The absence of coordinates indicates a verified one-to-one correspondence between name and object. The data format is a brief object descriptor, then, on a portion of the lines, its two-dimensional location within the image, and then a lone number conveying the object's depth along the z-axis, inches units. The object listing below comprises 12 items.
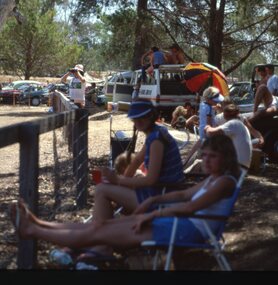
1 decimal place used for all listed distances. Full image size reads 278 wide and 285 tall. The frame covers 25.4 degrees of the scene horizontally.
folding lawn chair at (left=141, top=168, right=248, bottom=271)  144.6
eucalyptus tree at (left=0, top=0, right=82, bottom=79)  1915.6
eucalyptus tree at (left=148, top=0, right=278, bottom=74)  772.0
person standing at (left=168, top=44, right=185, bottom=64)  693.9
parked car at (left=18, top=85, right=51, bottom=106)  1518.2
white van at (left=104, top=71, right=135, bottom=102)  909.8
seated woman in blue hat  173.9
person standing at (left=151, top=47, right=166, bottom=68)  673.6
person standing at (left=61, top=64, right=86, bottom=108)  546.6
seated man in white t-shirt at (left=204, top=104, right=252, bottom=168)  249.4
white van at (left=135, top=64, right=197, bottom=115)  711.1
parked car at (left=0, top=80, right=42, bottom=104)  1521.9
